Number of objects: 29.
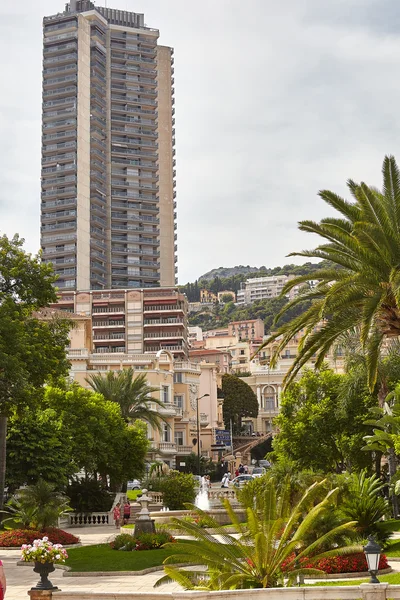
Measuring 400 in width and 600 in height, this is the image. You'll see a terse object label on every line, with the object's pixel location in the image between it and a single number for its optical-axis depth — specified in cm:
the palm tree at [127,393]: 5784
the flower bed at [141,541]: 2675
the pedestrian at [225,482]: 4876
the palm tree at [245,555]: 1481
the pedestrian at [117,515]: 4044
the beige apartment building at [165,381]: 7200
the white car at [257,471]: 6536
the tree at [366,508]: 2197
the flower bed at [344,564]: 1886
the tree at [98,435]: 4472
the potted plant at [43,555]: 1486
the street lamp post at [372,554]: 1340
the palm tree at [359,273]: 2116
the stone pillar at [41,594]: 1359
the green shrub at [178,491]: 3941
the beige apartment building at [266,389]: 12544
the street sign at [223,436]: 6841
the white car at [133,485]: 6469
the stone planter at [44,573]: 1373
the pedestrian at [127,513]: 4012
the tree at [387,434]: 2300
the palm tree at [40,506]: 2817
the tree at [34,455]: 4062
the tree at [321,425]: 3934
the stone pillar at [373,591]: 1260
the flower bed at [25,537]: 2750
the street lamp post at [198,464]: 7329
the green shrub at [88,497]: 4356
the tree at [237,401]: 12344
